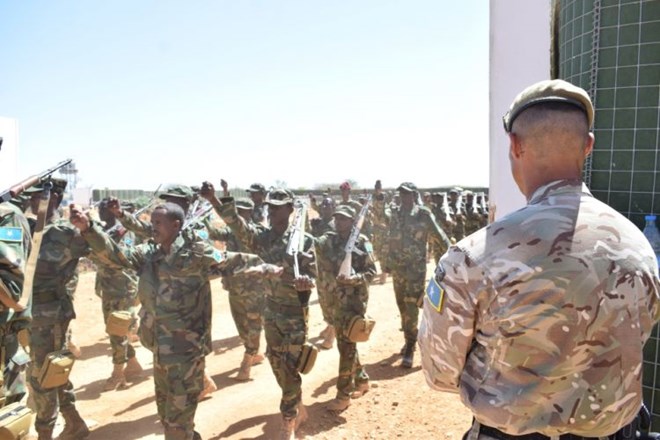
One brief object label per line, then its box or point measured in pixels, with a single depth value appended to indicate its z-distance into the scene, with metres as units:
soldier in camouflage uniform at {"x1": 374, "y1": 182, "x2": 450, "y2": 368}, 7.30
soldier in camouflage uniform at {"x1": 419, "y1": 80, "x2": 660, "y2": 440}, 1.53
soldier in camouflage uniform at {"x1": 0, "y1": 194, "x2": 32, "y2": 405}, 3.35
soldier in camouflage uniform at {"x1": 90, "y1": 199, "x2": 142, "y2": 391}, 6.32
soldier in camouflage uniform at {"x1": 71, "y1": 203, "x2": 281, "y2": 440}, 3.80
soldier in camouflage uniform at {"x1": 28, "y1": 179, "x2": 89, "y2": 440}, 4.43
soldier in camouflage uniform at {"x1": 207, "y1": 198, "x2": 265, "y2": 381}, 6.85
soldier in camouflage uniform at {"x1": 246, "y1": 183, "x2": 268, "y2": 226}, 8.34
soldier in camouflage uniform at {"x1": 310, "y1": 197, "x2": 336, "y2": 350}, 6.34
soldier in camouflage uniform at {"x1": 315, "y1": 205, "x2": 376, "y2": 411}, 5.52
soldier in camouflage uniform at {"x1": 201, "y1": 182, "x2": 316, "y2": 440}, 4.66
